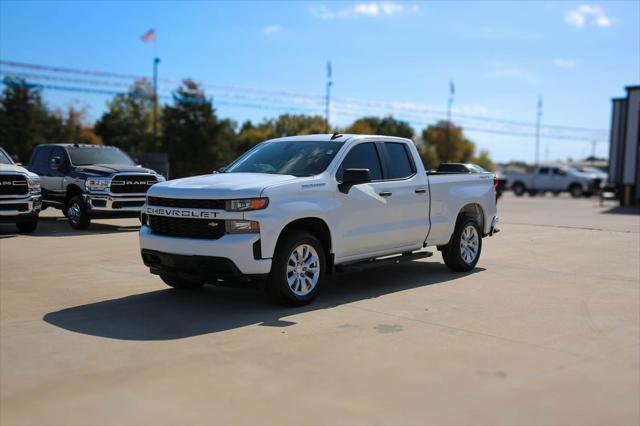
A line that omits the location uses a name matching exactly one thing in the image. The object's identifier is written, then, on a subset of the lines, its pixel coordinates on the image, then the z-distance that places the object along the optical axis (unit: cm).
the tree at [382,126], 10156
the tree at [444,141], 11119
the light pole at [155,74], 5950
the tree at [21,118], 6031
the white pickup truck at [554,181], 4084
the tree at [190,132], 6856
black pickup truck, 1480
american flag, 5694
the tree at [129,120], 8612
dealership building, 3072
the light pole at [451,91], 8362
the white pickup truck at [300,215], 676
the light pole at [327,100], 6347
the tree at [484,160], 14032
